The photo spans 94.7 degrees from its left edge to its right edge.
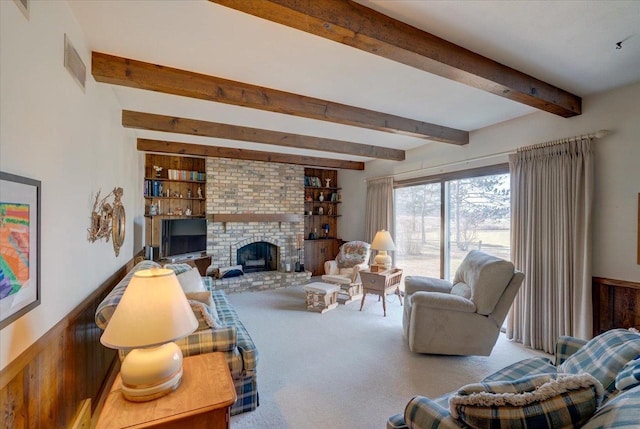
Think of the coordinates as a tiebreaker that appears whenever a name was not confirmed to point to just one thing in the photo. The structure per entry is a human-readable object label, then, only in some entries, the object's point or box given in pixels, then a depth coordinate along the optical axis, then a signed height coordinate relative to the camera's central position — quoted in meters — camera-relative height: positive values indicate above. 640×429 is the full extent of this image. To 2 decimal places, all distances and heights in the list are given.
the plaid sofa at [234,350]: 1.96 -0.95
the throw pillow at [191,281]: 2.76 -0.63
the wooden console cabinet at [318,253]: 6.87 -0.87
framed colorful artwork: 1.08 -0.12
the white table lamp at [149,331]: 1.36 -0.54
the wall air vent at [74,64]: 1.64 +0.92
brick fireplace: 5.66 +0.09
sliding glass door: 3.78 -0.05
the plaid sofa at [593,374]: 0.94 -0.75
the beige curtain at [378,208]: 5.46 +0.16
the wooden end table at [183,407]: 1.32 -0.90
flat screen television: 5.23 -0.39
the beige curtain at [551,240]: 2.81 -0.25
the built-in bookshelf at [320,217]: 6.89 -0.02
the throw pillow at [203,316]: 2.12 -0.73
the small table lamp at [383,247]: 4.51 -0.47
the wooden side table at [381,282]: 4.14 -0.94
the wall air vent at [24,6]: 1.16 +0.85
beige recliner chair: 2.79 -0.95
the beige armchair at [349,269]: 4.89 -0.97
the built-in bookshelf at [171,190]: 5.33 +0.50
